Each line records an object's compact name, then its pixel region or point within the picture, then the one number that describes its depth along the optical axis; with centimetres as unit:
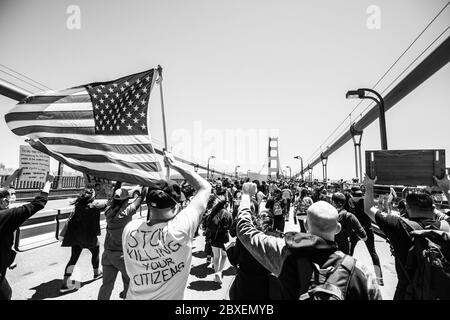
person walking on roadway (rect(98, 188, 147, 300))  323
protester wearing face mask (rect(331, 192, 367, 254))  453
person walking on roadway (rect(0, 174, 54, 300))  254
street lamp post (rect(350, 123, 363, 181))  1152
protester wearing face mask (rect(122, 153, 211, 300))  179
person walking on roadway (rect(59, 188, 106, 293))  434
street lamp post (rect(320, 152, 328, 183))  2364
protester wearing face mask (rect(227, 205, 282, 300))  226
